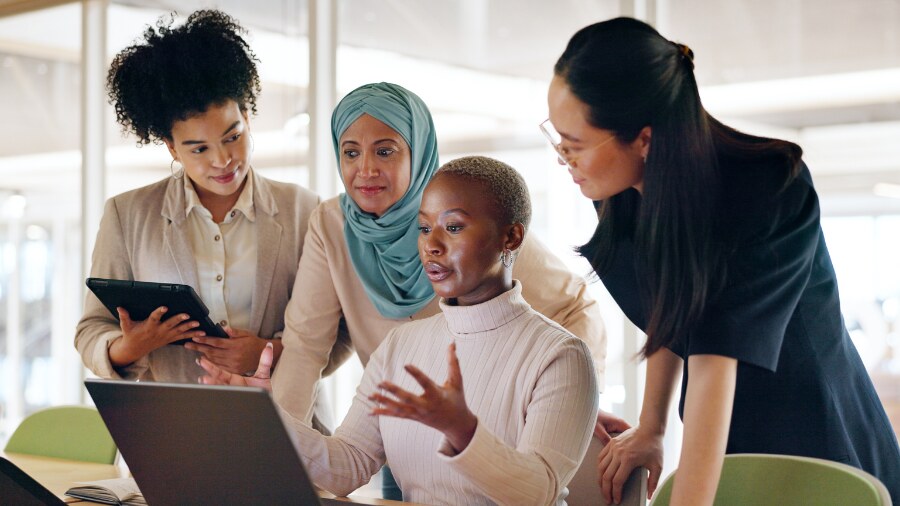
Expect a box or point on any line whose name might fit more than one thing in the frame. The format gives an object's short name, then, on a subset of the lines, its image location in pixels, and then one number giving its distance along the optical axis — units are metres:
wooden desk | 2.18
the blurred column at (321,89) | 4.10
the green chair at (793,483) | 1.44
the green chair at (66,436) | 2.76
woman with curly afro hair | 2.48
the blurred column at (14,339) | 5.34
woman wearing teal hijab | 2.24
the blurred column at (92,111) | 4.89
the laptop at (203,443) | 1.13
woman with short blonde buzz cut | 1.66
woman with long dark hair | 1.37
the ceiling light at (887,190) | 3.10
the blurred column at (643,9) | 3.45
